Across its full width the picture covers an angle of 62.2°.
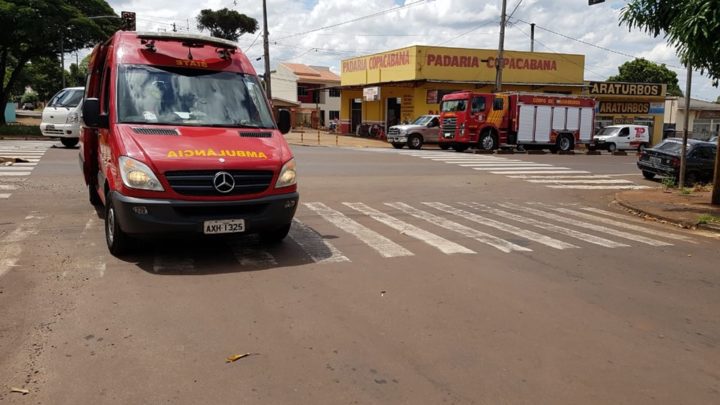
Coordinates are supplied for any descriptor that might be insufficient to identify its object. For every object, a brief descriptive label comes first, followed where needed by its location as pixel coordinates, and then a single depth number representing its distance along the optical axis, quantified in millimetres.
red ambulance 6098
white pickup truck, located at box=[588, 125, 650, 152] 36938
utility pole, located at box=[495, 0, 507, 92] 30781
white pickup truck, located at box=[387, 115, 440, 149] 31469
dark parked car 18562
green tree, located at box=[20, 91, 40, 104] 108562
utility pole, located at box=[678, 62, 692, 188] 14867
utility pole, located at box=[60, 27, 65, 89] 29422
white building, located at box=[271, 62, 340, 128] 65044
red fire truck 29359
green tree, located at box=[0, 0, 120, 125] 26891
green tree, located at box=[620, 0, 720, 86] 9172
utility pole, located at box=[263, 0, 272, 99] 34906
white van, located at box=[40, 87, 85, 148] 19312
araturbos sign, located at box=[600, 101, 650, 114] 46062
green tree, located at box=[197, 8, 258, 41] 63344
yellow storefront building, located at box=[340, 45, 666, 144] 38594
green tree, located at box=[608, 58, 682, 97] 69125
